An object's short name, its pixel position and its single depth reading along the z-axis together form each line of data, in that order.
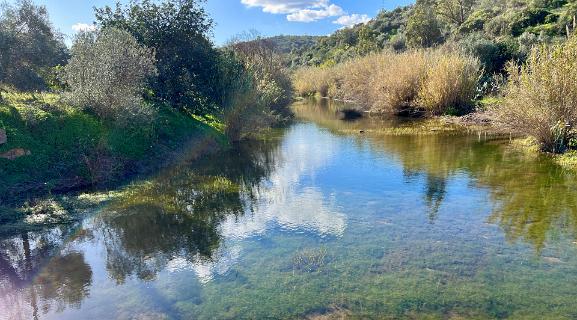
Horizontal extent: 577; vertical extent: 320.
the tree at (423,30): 47.00
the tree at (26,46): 19.52
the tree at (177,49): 20.58
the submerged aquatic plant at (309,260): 7.64
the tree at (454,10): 55.44
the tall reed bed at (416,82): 25.28
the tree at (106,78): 15.05
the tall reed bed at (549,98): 13.73
